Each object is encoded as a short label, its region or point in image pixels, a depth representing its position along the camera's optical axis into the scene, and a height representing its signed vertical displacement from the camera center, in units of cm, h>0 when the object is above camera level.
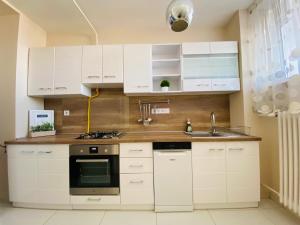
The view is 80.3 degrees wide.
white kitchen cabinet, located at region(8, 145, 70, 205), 207 -65
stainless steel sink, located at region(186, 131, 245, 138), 222 -23
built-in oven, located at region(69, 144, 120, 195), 205 -59
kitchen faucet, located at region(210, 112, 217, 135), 253 -8
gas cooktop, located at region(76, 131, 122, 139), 219 -22
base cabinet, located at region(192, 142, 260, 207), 201 -64
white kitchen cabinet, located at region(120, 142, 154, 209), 203 -66
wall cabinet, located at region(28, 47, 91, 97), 243 +63
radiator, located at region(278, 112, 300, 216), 161 -41
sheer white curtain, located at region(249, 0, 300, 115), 157 +63
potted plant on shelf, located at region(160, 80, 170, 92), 244 +44
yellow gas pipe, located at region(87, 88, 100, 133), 275 +27
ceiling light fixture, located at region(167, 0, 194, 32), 145 +86
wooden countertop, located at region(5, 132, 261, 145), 201 -26
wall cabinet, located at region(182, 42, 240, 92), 236 +68
